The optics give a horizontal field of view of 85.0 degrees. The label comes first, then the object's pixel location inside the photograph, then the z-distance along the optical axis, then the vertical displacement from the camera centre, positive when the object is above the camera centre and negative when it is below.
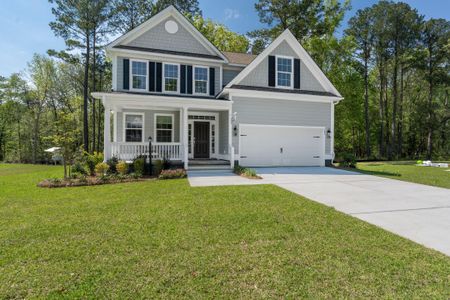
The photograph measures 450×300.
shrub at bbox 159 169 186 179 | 9.67 -1.06
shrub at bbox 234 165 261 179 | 9.86 -1.02
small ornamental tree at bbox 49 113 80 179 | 9.63 +0.39
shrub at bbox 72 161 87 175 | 10.72 -0.96
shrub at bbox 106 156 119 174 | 10.38 -0.75
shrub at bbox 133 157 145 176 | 10.16 -0.77
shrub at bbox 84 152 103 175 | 11.02 -0.66
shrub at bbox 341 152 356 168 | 13.55 -0.70
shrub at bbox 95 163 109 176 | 9.84 -0.83
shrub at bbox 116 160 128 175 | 9.98 -0.84
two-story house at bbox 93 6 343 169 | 12.52 +2.64
